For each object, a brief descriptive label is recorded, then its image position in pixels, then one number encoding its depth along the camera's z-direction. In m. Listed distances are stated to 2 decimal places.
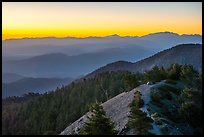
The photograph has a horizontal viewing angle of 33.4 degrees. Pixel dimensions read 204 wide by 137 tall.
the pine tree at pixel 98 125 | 26.97
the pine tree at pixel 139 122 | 28.25
